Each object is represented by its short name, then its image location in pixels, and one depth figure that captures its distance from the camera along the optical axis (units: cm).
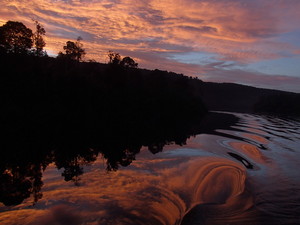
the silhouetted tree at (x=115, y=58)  6849
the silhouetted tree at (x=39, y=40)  6031
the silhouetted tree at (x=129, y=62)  8658
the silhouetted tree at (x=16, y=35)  4993
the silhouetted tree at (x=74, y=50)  8960
